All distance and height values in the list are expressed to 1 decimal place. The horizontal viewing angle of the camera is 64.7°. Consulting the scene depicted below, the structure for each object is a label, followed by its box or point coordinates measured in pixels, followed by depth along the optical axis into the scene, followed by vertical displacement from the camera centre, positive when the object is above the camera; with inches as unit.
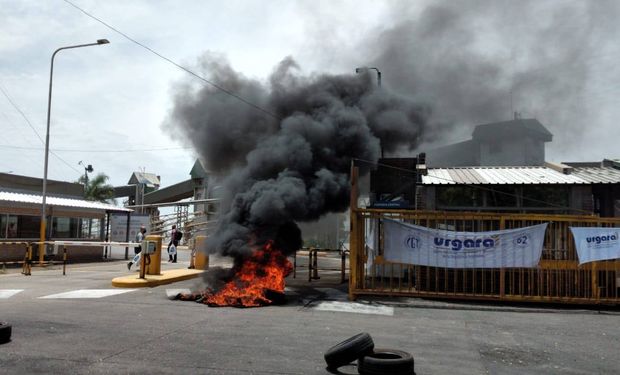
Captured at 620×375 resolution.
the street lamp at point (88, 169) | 1695.4 +189.6
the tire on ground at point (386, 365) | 199.3 -55.4
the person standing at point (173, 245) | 756.0 -31.0
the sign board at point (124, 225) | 896.3 -0.8
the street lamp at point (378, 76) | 626.8 +196.9
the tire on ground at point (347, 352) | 207.5 -52.1
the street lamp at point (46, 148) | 715.9 +111.4
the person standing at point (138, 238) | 621.2 -21.7
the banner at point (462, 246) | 411.8 -12.3
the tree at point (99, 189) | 1633.9 +116.8
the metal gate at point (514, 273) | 411.2 -34.5
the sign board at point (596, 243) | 408.5 -6.6
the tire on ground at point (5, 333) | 237.9 -54.1
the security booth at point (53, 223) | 748.6 +1.0
